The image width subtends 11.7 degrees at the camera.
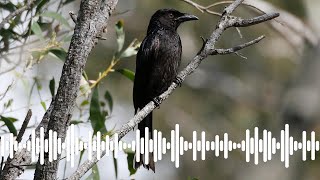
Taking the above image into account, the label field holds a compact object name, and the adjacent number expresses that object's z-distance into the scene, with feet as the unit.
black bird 35.55
